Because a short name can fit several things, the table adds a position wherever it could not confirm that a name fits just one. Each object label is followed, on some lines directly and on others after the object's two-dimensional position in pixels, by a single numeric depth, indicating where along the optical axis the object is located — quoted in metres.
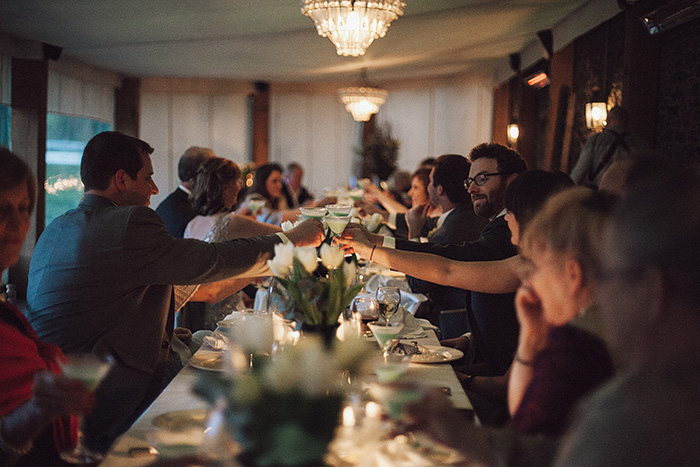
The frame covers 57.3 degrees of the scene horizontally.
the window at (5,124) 7.31
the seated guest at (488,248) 2.78
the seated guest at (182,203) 4.62
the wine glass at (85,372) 1.42
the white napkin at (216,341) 2.51
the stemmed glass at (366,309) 2.64
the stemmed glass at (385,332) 2.15
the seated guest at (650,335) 0.97
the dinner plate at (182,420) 1.65
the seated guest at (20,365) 1.54
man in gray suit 2.29
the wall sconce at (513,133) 9.08
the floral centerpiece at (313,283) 1.91
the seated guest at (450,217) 3.83
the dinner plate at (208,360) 2.20
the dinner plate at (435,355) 2.38
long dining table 1.50
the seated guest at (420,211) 5.72
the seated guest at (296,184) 9.95
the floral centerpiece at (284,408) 1.08
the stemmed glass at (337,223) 2.85
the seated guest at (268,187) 7.33
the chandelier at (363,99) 9.89
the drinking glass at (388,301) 2.69
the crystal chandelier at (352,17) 4.50
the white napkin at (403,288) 4.21
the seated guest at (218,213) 3.66
